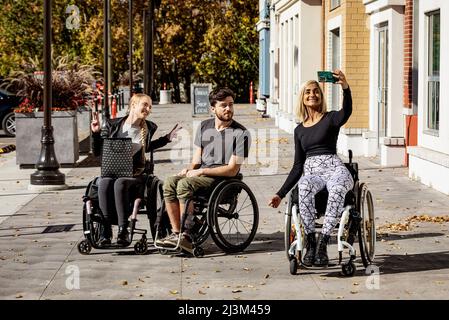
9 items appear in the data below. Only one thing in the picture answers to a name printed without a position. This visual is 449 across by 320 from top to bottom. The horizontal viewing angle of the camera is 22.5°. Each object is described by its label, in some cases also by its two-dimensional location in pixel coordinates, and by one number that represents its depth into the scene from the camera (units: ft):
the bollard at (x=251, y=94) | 185.82
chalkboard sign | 131.85
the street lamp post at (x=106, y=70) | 91.43
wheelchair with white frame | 29.71
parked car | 98.78
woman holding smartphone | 29.86
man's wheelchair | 33.12
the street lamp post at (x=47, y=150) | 53.78
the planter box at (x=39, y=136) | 64.13
